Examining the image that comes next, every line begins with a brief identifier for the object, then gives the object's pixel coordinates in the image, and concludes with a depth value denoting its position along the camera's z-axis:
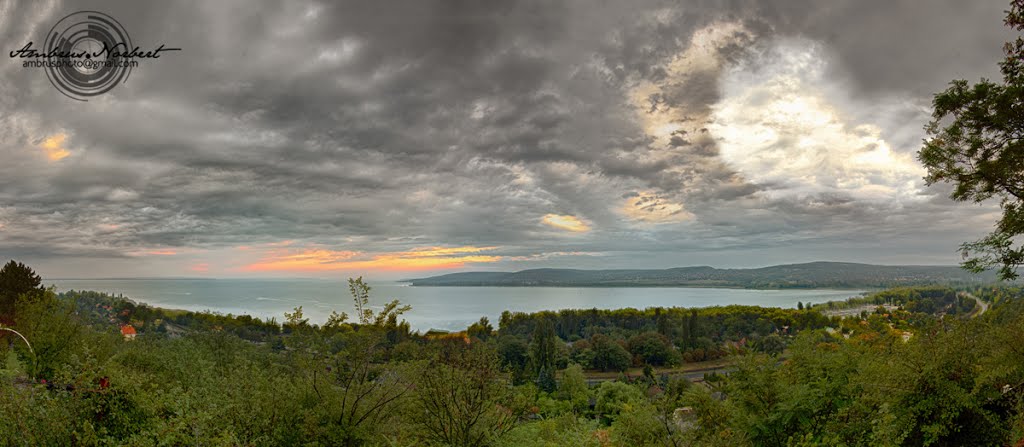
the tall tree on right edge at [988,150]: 11.74
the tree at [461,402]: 9.77
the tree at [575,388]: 37.81
